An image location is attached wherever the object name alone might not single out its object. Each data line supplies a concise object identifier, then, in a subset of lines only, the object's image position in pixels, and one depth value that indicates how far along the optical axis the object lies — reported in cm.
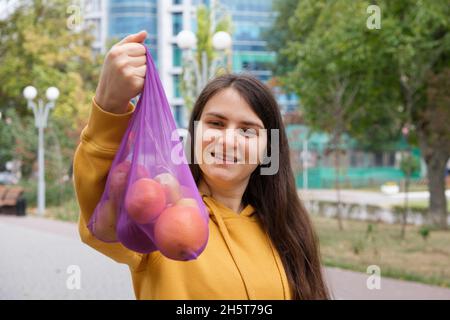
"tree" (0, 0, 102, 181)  2220
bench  1902
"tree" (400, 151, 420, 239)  1314
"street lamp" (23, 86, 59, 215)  1729
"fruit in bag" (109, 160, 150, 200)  137
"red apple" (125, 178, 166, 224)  129
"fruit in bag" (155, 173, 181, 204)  133
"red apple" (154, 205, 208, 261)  127
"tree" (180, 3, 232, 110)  1278
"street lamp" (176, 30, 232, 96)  1048
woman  135
